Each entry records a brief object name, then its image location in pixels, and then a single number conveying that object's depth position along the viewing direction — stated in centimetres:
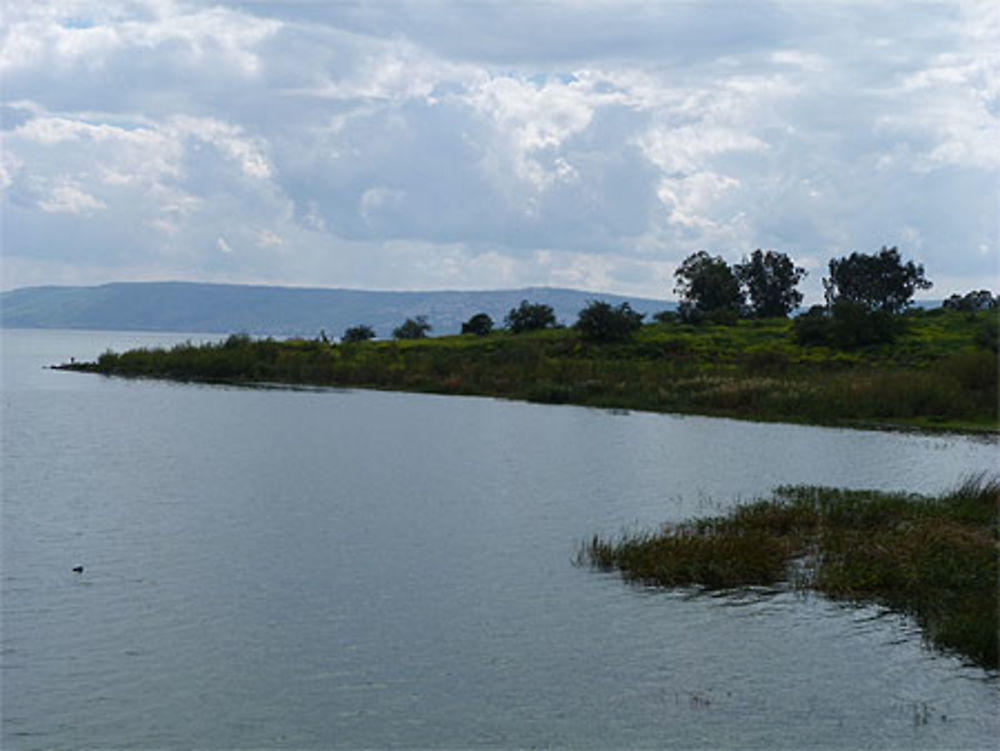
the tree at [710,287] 16612
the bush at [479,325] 14812
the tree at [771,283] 17812
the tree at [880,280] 17412
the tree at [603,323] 12144
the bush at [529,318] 14562
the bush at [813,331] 11494
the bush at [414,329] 16688
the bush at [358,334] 16608
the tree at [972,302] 15550
